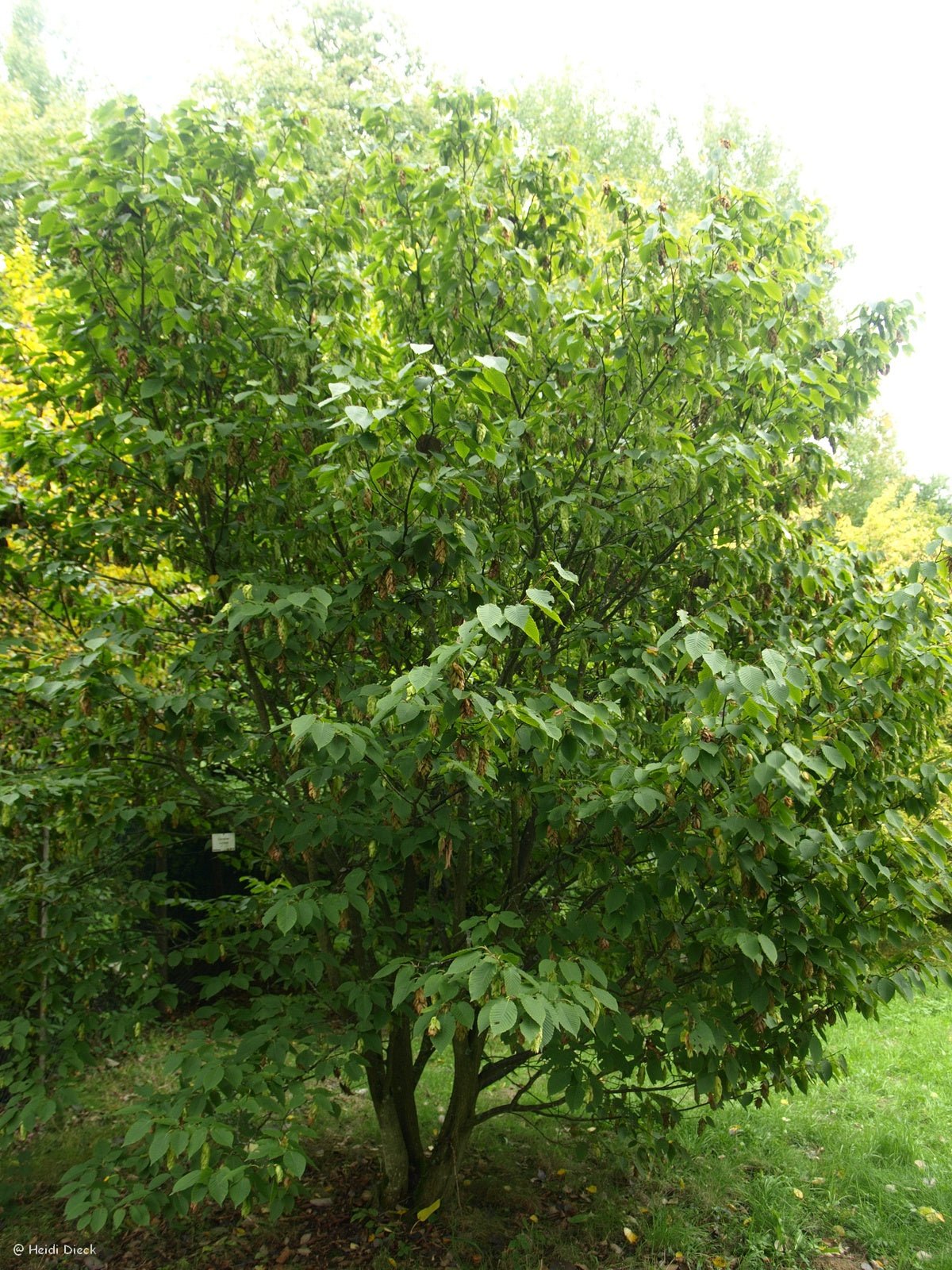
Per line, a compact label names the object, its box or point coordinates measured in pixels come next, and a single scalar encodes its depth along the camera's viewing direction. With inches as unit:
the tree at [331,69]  609.9
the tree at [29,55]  829.8
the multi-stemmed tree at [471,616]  102.1
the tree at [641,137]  645.9
